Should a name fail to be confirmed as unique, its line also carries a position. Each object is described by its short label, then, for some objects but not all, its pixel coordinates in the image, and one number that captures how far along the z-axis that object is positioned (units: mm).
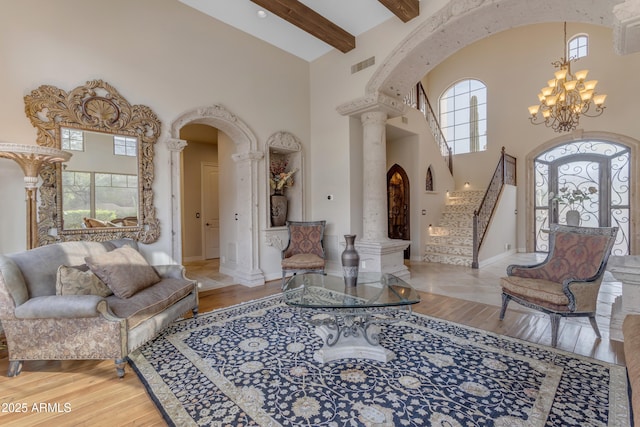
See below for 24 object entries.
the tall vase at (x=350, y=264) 2967
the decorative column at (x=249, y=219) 5203
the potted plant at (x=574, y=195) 6793
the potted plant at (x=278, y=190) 5602
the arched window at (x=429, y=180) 8164
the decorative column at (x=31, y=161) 2760
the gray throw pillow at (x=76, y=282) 2555
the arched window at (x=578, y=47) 7613
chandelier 5559
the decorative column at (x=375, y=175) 5289
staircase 6914
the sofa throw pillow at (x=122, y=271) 2801
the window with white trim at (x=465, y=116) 9312
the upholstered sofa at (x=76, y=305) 2340
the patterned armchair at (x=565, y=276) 2828
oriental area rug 1852
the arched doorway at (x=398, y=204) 7676
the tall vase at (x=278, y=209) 5593
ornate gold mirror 3367
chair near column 5164
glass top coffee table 2402
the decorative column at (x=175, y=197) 4297
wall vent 5094
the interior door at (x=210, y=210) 7781
